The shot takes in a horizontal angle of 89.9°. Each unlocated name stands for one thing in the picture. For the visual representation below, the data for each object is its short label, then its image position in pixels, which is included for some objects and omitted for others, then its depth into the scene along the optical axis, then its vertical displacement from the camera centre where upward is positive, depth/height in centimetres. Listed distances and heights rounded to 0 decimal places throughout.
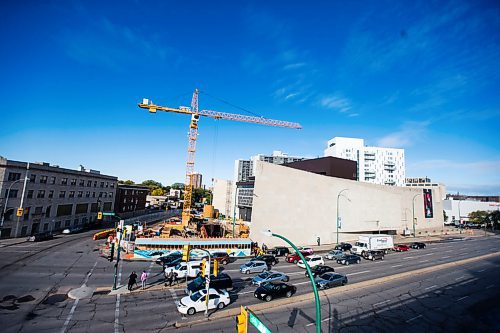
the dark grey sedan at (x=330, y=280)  2422 -732
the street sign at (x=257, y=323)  955 -484
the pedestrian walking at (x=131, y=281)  2313 -774
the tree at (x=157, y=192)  15600 +359
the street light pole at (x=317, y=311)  914 -397
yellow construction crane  8066 +2931
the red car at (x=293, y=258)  3617 -778
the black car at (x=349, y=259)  3641 -760
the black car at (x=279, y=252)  4078 -778
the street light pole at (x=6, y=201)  4207 -192
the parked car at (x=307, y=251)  3978 -725
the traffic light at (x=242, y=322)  1032 -492
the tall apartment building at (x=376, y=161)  13775 +2616
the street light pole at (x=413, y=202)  7779 +267
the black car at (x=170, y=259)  3128 -798
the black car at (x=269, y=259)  3432 -769
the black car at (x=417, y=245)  5231 -722
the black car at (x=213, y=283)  2162 -745
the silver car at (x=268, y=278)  2520 -755
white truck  4303 -615
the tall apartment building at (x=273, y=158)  19629 +3546
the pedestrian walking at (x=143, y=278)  2374 -765
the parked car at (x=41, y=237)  4433 -823
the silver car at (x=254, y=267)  2988 -770
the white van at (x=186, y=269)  2712 -763
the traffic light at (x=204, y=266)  1918 -508
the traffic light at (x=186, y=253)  2066 -444
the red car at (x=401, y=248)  4894 -733
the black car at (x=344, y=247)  4622 -733
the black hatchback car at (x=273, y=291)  2095 -740
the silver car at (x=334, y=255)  3838 -742
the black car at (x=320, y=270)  2940 -751
